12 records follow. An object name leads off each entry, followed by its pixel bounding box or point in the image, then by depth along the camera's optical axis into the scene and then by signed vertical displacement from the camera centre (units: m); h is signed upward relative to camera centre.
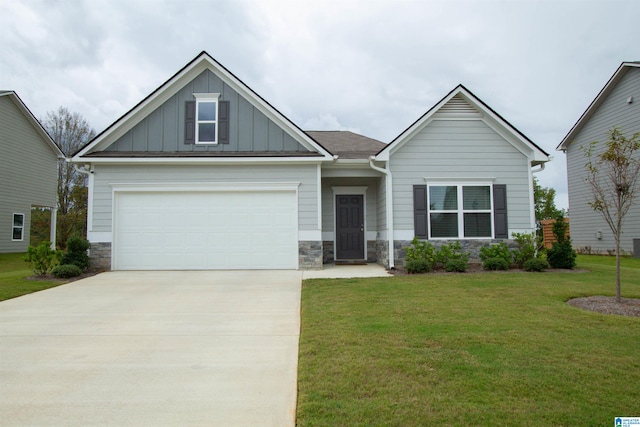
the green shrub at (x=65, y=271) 10.18 -0.78
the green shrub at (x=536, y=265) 10.69 -0.75
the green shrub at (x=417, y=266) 10.59 -0.76
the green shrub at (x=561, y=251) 11.22 -0.40
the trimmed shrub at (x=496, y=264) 10.93 -0.73
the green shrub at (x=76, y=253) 10.88 -0.36
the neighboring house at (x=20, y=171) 18.92 +3.44
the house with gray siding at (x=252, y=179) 11.65 +1.70
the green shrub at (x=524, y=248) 11.32 -0.32
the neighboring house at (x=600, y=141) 15.97 +4.30
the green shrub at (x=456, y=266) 10.60 -0.75
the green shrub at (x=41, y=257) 10.34 -0.44
